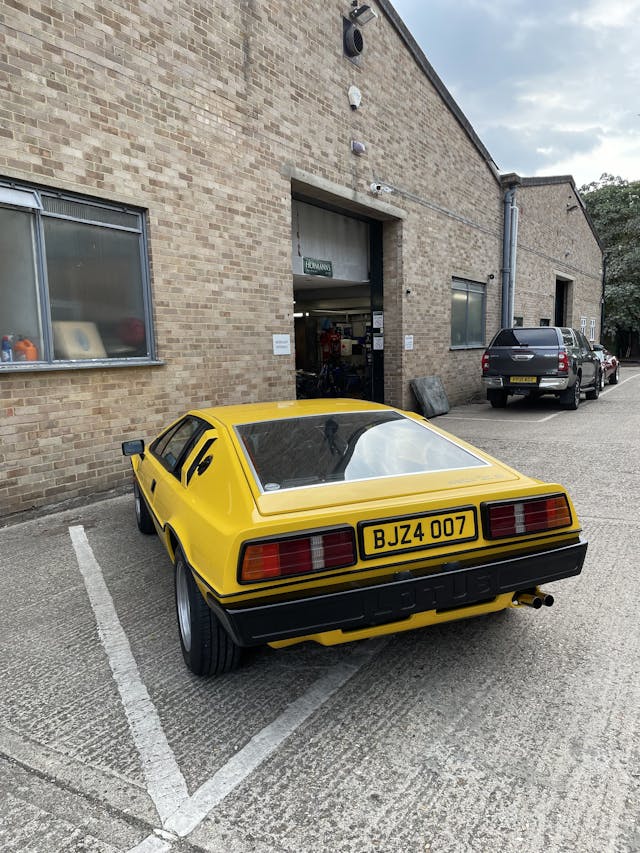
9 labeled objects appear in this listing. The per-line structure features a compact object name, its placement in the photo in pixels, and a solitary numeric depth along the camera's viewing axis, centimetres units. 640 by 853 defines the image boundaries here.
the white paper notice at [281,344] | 880
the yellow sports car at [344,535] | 226
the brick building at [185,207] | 586
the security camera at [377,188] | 1075
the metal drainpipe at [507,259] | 1642
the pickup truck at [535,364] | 1188
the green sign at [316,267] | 1050
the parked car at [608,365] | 1754
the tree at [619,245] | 3391
